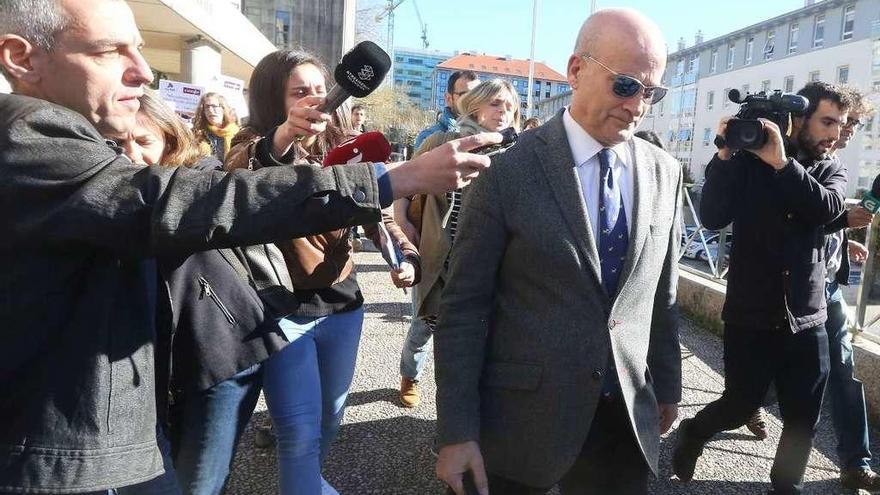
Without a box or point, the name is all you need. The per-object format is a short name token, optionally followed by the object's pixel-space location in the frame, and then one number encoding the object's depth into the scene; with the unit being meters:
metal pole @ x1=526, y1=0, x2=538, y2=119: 16.98
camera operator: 2.88
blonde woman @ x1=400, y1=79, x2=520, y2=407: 3.01
